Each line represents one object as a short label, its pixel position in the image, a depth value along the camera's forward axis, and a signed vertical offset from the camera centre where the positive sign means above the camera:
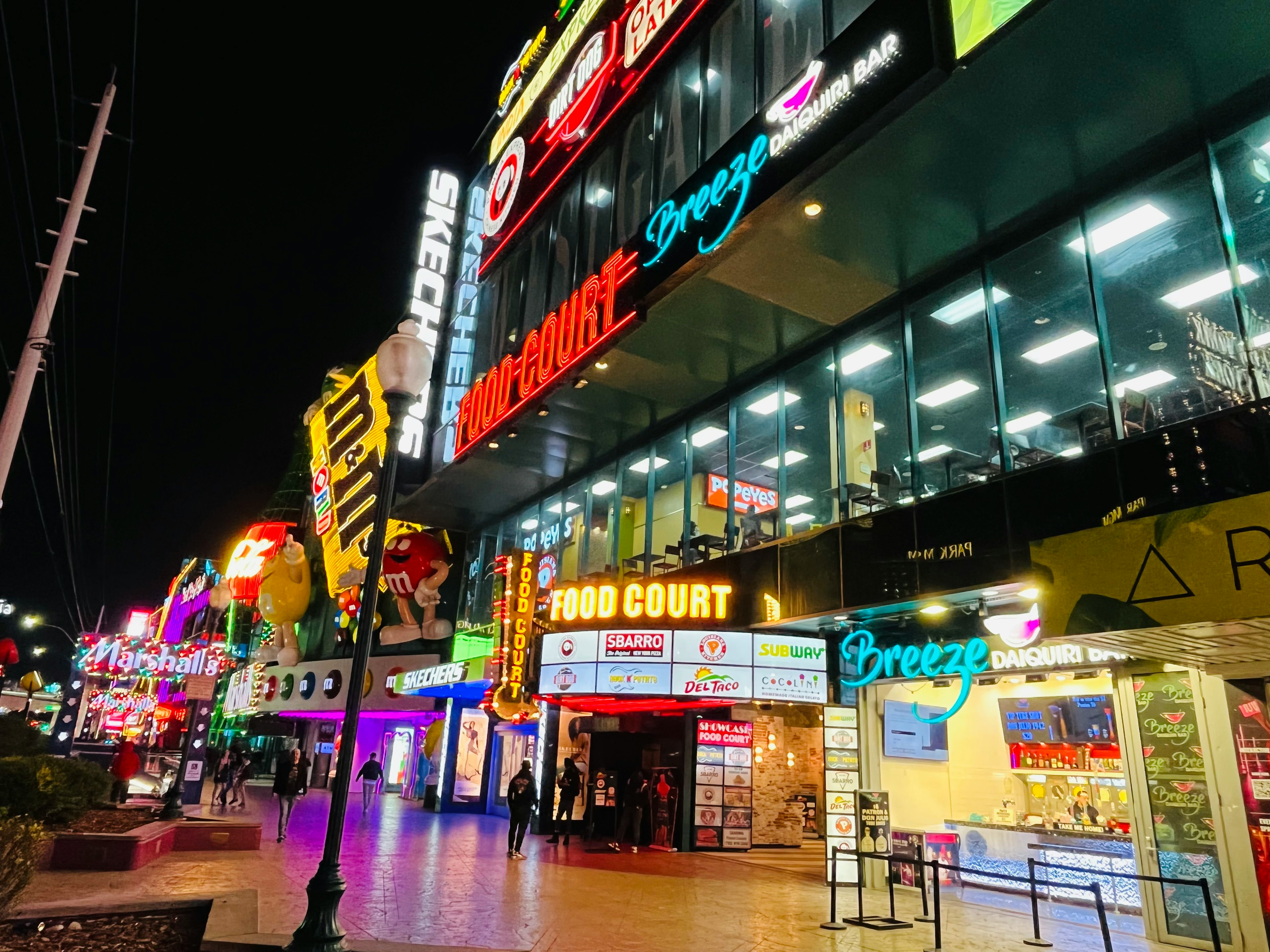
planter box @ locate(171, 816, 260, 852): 13.98 -1.72
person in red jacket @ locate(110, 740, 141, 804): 17.64 -0.84
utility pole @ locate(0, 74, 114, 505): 14.72 +6.83
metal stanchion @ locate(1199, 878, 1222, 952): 6.67 -1.12
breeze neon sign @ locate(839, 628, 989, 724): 12.23 +1.54
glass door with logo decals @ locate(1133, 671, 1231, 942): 9.30 -0.26
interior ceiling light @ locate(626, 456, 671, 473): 19.53 +6.64
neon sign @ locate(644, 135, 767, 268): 12.07 +8.47
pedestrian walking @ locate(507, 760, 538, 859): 15.29 -1.07
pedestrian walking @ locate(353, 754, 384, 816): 24.59 -1.08
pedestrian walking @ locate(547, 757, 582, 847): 18.03 -0.85
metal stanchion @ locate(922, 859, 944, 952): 8.56 -1.29
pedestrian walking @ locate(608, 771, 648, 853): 17.02 -1.13
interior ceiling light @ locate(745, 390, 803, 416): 16.17 +6.84
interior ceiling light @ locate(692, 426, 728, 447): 18.11 +6.75
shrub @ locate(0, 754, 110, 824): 10.07 -0.80
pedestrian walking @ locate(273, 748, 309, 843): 16.44 -0.97
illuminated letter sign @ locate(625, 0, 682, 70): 18.64 +16.31
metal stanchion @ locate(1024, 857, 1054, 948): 8.47 -1.58
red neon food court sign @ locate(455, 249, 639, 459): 15.37 +7.96
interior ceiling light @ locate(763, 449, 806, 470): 15.77 +5.54
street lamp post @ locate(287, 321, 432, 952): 6.68 +0.88
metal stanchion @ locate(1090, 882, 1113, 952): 7.14 -1.23
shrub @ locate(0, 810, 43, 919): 5.95 -0.95
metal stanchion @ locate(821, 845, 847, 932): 9.80 -1.62
